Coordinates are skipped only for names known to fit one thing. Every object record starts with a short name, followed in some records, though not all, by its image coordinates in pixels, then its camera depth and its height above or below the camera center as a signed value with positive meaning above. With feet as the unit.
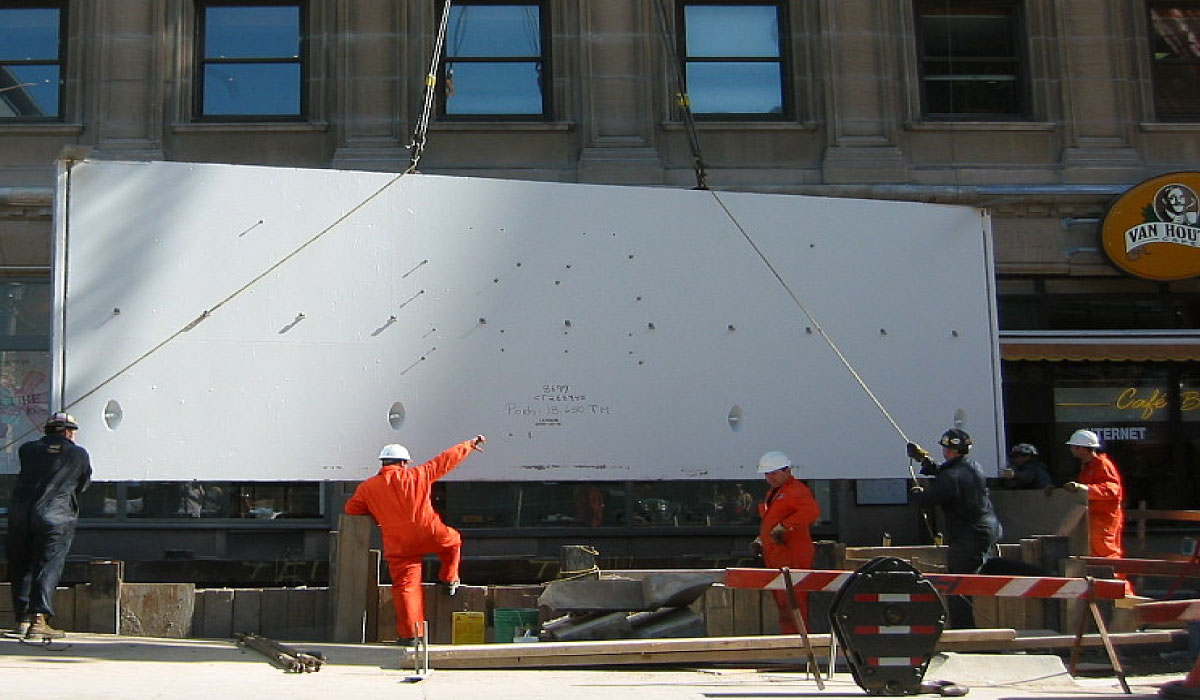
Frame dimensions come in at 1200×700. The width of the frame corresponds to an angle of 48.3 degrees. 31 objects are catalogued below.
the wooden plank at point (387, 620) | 33.53 -3.05
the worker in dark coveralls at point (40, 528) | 31.58 -0.50
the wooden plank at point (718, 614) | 31.89 -2.96
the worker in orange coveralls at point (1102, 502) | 36.11 -0.62
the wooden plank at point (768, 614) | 32.24 -3.03
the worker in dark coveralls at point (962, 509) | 32.45 -0.64
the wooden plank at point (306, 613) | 34.04 -2.87
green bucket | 33.04 -3.18
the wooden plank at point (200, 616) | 33.63 -2.82
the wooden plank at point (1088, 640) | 30.58 -3.68
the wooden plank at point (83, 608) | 33.32 -2.53
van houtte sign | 50.90 +9.41
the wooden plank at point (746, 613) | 32.04 -2.97
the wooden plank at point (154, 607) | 33.27 -2.56
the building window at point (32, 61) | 51.98 +17.33
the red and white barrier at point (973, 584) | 25.93 -1.98
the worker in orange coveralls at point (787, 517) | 32.58 -0.72
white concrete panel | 30.55 +4.11
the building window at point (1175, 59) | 54.19 +16.96
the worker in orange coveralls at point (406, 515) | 30.96 -0.41
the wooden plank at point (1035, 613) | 33.58 -3.31
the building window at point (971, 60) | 53.83 +17.03
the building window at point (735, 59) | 53.26 +17.14
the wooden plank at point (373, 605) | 33.50 -2.66
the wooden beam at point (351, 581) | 33.32 -2.03
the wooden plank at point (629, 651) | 28.89 -3.46
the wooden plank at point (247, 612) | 33.65 -2.77
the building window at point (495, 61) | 52.75 +17.12
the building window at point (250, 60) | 52.42 +17.26
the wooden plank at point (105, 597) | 33.12 -2.27
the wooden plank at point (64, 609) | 33.42 -2.55
